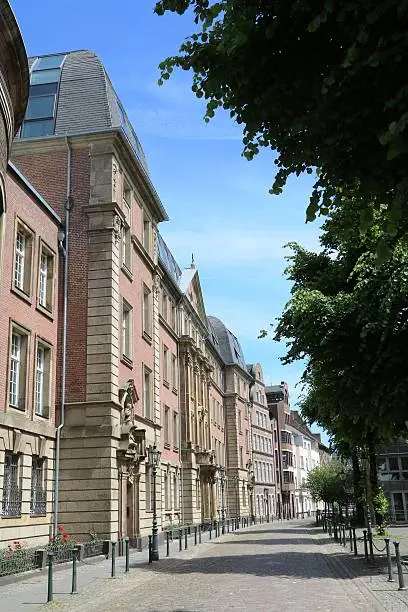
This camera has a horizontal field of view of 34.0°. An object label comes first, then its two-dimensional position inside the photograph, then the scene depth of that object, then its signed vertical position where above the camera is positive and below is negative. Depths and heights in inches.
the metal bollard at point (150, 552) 845.1 -67.3
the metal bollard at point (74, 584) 545.3 -66.4
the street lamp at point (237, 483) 2529.5 +38.7
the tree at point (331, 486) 1881.2 +12.9
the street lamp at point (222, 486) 2220.7 +29.2
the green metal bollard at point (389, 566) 557.5 -63.6
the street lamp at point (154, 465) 872.8 +43.7
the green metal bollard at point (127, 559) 712.2 -64.7
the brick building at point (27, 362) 780.6 +174.0
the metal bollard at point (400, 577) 505.4 -66.3
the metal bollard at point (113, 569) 646.2 -68.5
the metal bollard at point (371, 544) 716.0 -57.4
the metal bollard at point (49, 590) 496.4 -64.8
